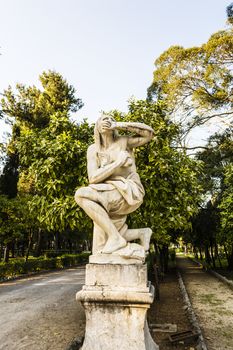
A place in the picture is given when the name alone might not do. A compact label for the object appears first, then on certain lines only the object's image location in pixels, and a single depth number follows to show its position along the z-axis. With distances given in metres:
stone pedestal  3.53
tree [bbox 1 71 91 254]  7.12
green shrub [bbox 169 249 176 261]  39.69
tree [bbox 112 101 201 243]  7.37
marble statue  3.89
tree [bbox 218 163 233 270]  14.86
